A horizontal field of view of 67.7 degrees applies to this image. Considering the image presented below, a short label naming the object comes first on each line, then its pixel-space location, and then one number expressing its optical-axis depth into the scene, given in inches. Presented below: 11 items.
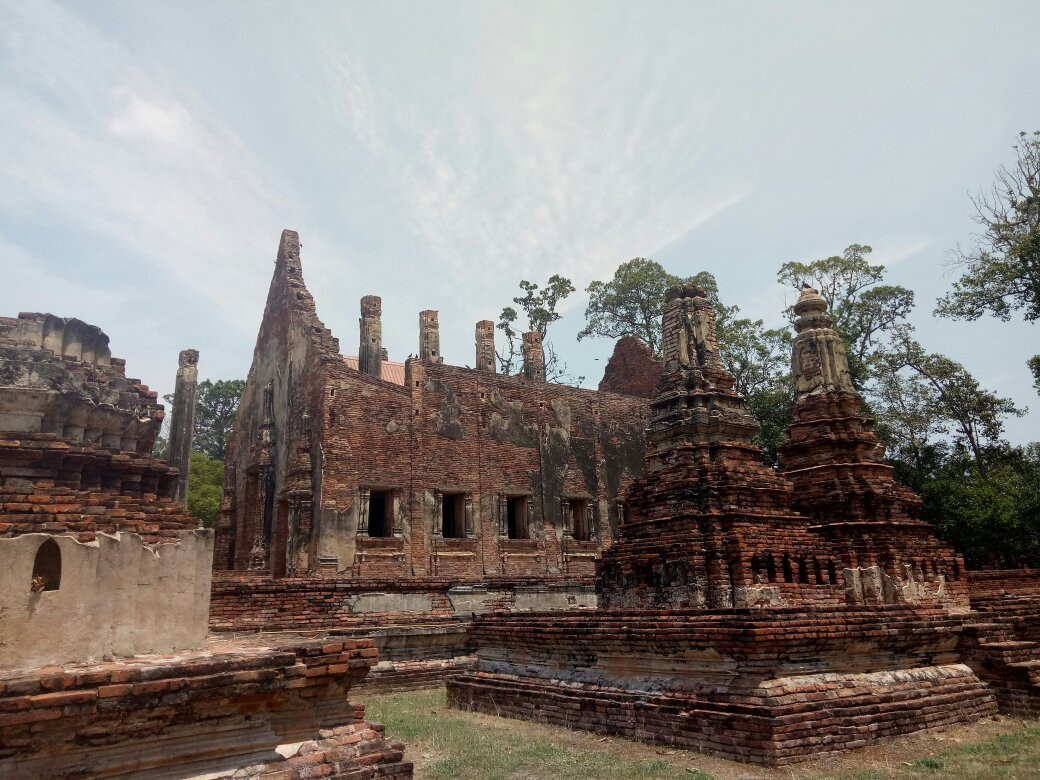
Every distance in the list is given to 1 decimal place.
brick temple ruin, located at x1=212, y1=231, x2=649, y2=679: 629.3
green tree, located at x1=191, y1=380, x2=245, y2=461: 1510.8
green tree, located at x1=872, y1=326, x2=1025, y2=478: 944.3
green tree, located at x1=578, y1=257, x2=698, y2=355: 1155.9
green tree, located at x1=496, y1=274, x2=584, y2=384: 1304.1
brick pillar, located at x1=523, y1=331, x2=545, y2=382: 1076.5
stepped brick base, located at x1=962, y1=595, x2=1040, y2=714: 283.0
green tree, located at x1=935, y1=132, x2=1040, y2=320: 789.2
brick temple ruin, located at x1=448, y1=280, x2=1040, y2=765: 241.0
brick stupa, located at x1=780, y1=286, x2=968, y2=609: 400.8
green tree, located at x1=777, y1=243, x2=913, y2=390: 1014.4
